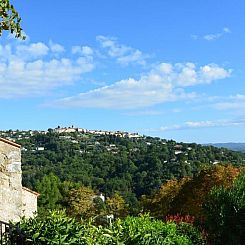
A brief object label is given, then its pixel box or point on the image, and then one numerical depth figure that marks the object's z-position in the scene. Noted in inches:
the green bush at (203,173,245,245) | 398.9
